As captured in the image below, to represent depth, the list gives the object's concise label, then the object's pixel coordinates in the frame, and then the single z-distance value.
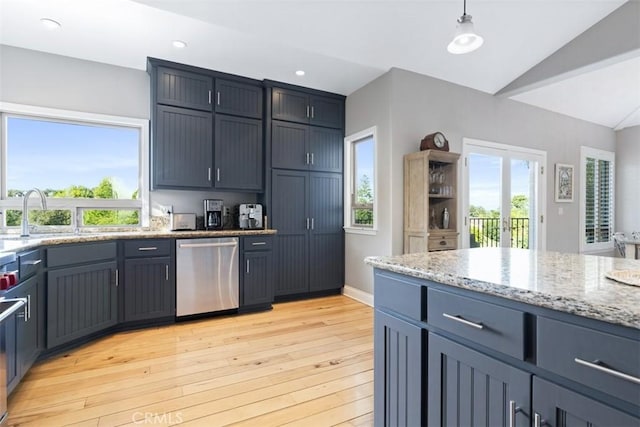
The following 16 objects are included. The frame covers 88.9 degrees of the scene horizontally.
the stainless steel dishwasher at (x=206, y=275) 3.33
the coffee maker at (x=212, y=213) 3.84
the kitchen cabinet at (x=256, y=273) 3.65
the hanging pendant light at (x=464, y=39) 2.11
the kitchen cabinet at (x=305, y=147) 4.09
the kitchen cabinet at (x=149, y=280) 3.11
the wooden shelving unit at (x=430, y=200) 3.47
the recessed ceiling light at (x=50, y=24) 2.80
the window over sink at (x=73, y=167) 3.25
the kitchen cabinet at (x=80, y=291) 2.51
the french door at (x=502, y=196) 4.30
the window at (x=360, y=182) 4.10
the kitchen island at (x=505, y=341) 0.79
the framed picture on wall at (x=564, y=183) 5.20
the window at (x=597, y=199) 5.57
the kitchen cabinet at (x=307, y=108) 4.10
